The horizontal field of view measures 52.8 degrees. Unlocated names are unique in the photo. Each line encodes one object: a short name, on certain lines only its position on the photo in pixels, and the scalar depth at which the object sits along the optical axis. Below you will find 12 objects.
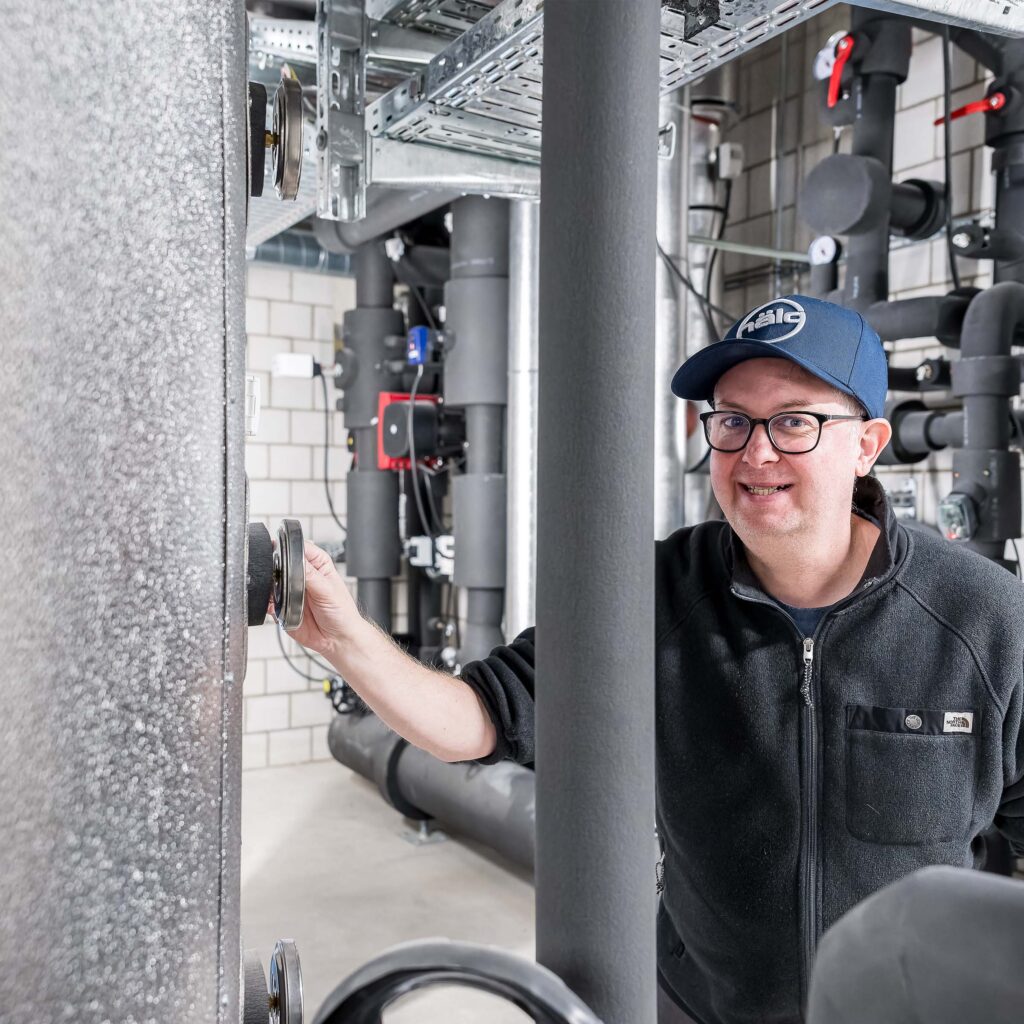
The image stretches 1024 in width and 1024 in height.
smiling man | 1.31
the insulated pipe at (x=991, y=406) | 2.78
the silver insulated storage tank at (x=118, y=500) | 0.47
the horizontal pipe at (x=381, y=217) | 3.79
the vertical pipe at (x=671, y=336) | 3.20
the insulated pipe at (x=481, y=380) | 3.79
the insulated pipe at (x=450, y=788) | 3.39
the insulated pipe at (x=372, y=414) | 4.59
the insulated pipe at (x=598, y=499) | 0.55
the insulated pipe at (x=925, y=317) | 2.96
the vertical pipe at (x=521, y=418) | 3.54
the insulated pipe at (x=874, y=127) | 3.01
